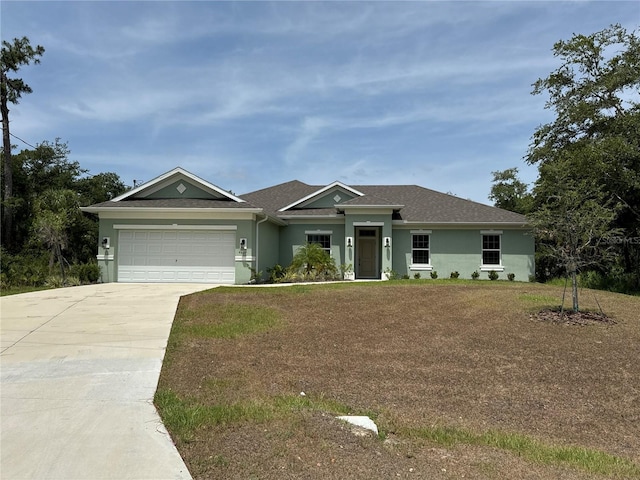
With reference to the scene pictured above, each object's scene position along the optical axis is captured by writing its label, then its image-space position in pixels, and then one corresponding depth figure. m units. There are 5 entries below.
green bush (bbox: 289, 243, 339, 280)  19.83
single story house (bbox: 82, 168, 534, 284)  18.50
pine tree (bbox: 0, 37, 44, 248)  25.91
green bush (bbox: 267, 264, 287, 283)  19.84
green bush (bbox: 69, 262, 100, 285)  18.22
